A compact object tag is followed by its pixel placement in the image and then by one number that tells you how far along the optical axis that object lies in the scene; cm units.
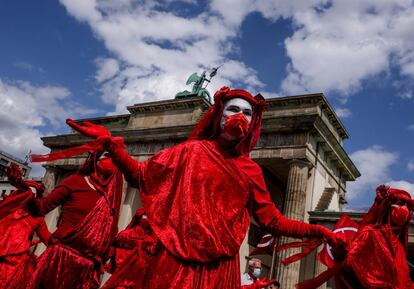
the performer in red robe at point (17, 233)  592
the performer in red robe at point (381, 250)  454
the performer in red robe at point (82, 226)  449
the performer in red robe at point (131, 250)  531
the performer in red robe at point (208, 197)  271
